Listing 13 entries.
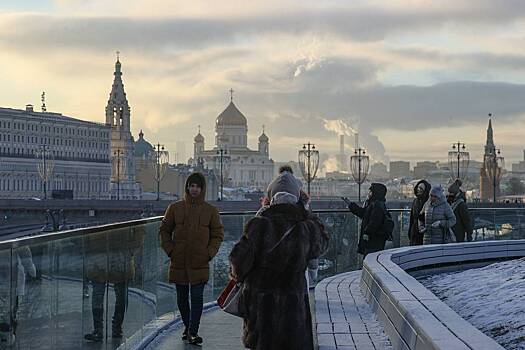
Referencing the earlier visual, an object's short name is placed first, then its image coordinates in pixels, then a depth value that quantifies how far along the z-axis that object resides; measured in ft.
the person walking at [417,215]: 47.98
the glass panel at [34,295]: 21.31
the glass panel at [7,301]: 20.25
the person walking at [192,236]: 31.17
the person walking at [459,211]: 50.85
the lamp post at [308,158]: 314.24
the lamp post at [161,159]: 322.18
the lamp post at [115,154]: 497.91
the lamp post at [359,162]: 305.08
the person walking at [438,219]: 45.34
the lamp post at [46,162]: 408.16
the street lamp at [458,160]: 311.02
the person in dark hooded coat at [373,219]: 43.65
